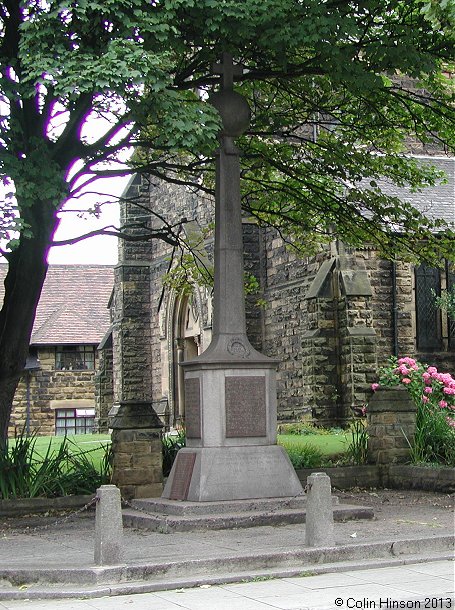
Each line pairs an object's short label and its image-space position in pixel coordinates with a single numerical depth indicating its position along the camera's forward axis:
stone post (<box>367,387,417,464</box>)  16.47
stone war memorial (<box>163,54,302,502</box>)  12.46
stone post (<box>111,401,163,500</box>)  14.71
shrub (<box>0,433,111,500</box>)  14.48
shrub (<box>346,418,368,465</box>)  16.98
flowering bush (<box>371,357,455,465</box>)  16.47
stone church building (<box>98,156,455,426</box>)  24.61
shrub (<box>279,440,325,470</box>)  16.64
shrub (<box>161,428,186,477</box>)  16.19
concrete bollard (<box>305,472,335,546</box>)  9.71
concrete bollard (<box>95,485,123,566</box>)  8.99
